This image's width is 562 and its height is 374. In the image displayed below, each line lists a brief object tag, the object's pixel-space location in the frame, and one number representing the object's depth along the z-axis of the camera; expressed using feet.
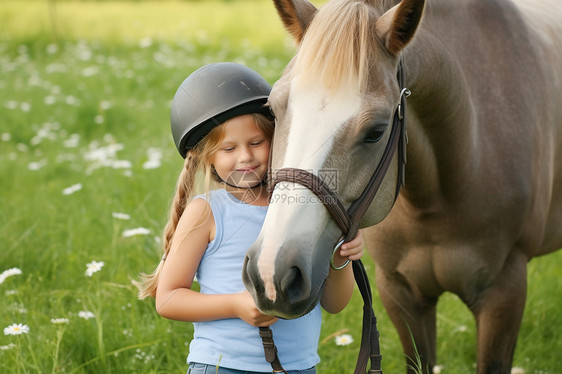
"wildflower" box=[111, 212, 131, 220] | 10.75
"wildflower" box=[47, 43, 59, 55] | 31.49
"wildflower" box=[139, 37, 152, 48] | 31.95
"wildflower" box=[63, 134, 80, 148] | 18.07
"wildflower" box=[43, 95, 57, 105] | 21.86
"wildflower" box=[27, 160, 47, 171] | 16.26
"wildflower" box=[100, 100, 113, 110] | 20.61
